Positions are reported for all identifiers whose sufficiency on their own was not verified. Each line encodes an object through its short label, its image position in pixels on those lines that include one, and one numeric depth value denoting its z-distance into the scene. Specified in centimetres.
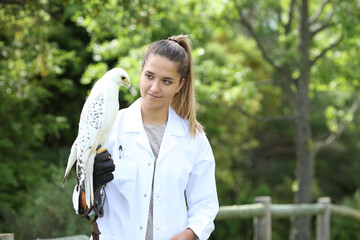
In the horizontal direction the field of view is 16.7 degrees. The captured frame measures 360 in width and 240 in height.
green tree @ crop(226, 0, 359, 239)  1056
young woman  371
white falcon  364
